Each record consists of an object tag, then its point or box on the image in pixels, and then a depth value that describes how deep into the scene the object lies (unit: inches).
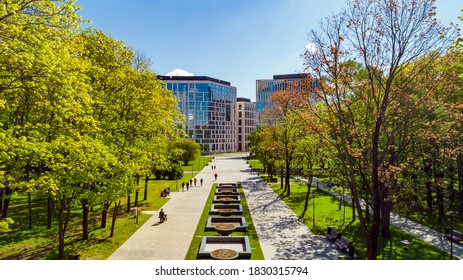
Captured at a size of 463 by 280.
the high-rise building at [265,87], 5132.9
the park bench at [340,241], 655.1
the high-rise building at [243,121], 5689.0
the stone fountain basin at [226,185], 1619.1
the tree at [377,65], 442.9
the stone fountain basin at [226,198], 1223.4
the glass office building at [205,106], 4490.7
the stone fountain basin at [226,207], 1039.9
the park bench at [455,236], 762.2
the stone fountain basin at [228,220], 914.1
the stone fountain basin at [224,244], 657.6
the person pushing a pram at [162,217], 926.4
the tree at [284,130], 1305.4
